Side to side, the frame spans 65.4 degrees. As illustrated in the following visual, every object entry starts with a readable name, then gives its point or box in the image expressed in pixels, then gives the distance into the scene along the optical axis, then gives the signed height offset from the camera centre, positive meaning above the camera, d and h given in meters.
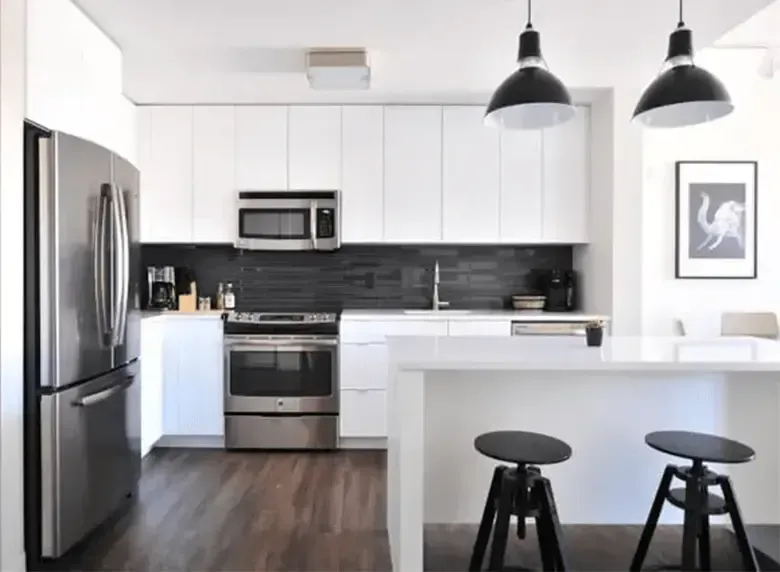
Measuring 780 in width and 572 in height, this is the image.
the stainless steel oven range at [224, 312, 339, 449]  4.16 -0.72
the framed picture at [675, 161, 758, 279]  4.52 +0.47
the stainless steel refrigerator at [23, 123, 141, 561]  2.36 -0.23
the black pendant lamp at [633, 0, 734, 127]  2.23 +0.71
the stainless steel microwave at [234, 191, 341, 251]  4.40 +0.42
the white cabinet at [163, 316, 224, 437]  4.19 -0.67
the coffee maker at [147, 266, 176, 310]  4.54 -0.06
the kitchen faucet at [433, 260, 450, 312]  4.73 -0.14
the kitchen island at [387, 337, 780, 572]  2.59 -0.61
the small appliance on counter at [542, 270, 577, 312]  4.68 -0.09
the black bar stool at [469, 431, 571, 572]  2.05 -0.73
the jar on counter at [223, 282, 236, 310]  4.62 -0.16
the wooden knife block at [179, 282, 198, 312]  4.49 -0.17
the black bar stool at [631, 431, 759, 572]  2.09 -0.74
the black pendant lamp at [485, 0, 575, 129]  2.29 +0.72
